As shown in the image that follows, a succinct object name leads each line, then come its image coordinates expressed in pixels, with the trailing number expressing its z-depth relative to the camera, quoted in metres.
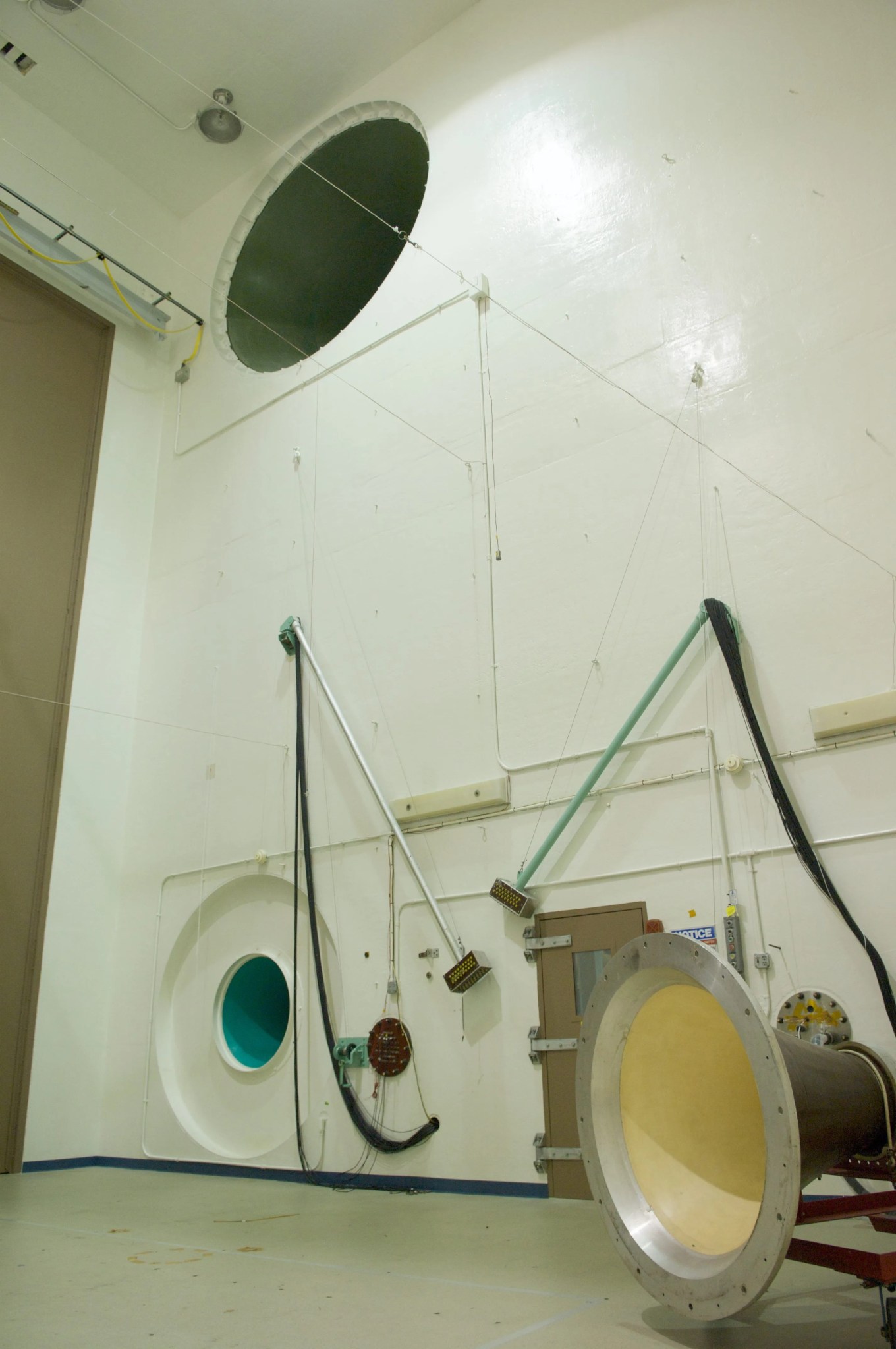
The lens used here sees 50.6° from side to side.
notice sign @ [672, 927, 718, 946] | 5.19
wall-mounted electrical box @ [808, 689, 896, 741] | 4.88
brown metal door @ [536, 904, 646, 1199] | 5.43
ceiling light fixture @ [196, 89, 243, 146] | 9.62
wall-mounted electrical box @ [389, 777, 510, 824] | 6.27
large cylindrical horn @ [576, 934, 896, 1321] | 2.71
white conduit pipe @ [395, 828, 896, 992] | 4.85
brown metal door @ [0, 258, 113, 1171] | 7.73
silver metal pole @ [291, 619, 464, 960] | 6.21
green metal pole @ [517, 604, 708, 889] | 5.68
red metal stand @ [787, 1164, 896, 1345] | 2.48
